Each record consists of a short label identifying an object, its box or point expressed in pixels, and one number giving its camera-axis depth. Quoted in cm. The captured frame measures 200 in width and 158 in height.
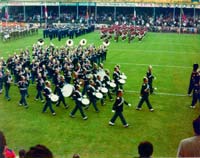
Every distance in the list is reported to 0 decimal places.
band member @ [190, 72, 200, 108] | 1575
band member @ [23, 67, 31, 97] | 1762
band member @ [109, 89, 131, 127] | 1320
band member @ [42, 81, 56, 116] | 1472
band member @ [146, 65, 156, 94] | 1791
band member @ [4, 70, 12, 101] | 1697
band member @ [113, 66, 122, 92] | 1786
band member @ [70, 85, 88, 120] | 1422
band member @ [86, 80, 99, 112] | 1511
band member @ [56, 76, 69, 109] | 1577
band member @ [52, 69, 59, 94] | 1686
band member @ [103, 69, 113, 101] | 1706
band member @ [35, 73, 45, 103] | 1646
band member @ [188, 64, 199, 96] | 1690
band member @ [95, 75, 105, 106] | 1608
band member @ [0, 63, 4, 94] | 1809
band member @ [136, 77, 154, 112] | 1507
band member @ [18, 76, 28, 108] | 1589
